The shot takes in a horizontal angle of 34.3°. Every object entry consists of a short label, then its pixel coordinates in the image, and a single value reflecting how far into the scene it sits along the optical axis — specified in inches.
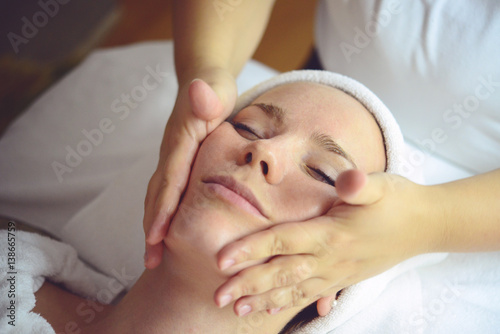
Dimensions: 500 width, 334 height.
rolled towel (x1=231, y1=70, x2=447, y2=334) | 26.2
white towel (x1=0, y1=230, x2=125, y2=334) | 25.1
